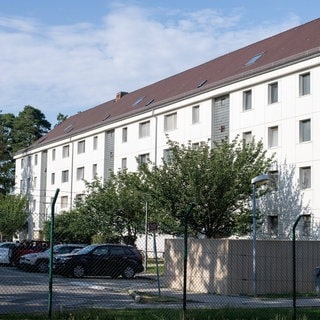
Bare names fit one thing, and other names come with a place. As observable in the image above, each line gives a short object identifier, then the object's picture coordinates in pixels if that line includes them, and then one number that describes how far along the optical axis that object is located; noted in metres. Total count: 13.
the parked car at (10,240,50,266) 32.91
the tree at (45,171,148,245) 40.38
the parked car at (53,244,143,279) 26.83
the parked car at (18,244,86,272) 29.39
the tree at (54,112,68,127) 100.25
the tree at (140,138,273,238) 32.19
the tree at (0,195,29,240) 59.47
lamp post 21.00
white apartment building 36.53
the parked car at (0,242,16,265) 33.88
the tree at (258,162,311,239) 36.59
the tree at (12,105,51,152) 94.75
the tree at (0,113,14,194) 85.94
